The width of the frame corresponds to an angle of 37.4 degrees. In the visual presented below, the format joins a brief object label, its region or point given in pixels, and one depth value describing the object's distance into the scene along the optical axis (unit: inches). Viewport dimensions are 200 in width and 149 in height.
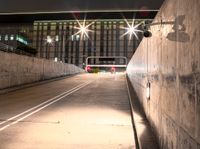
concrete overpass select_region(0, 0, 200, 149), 157.1
